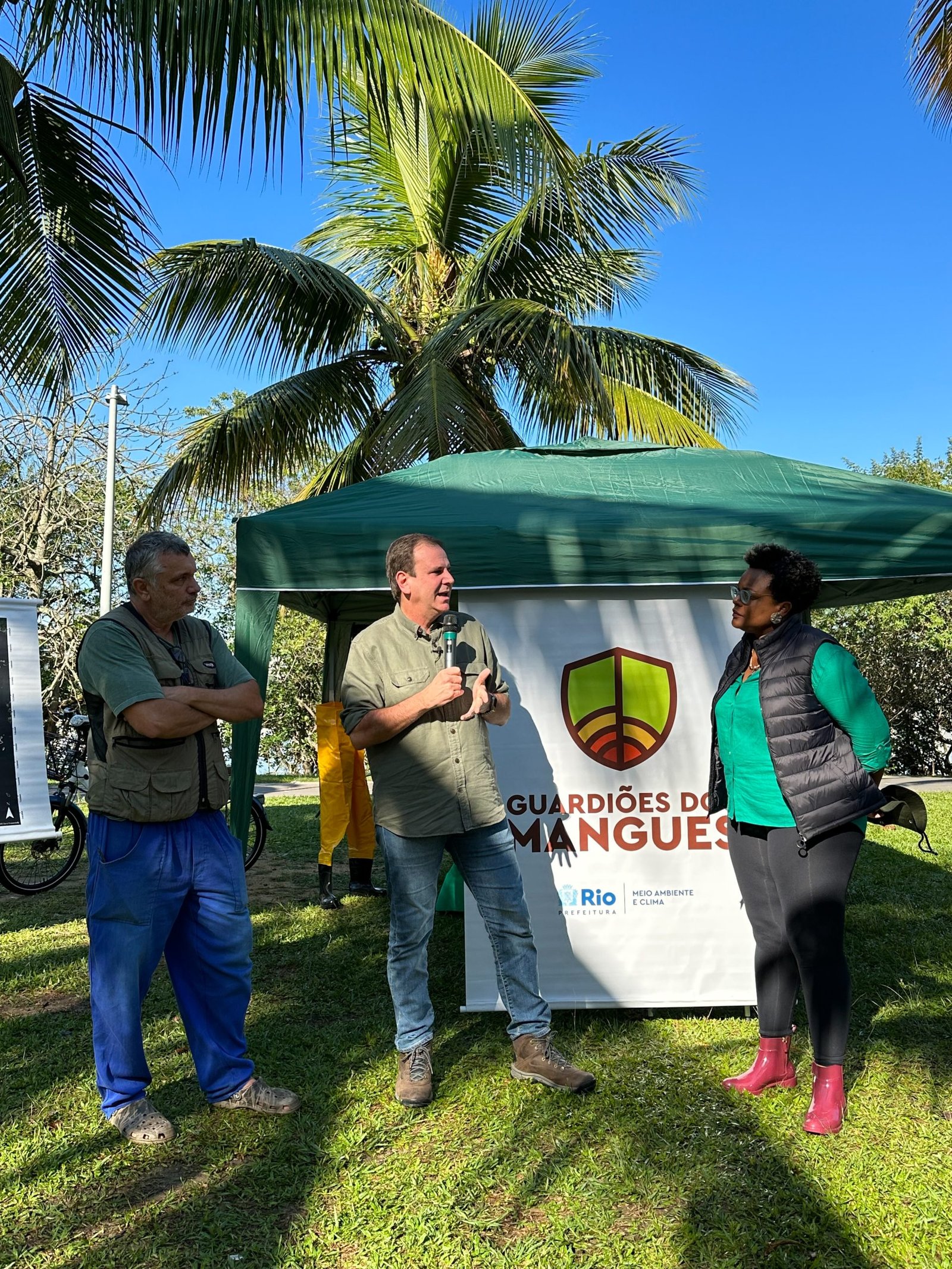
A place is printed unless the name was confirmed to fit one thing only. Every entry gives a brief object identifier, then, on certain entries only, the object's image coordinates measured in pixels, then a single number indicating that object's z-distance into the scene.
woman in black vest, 3.30
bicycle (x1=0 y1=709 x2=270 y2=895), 7.71
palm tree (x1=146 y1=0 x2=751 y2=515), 9.67
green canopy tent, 4.45
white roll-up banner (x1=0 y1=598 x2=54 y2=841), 4.60
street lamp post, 18.62
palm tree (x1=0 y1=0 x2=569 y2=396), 4.75
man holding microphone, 3.60
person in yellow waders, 6.90
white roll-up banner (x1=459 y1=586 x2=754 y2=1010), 4.50
